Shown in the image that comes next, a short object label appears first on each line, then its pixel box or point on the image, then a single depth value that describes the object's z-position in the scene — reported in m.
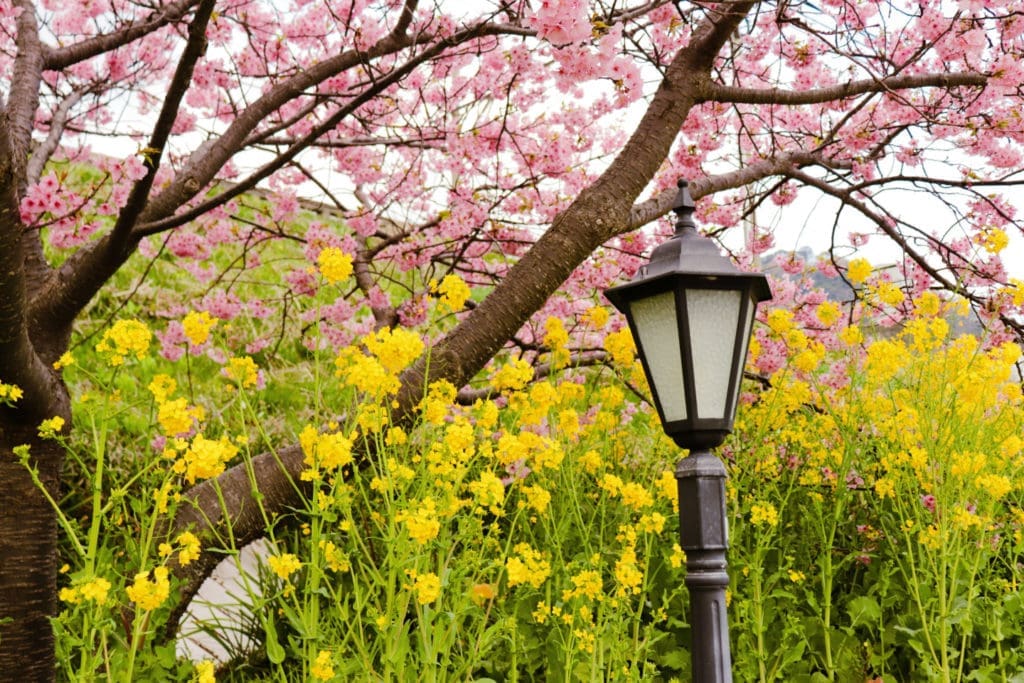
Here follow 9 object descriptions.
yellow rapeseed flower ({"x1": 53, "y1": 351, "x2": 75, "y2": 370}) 2.25
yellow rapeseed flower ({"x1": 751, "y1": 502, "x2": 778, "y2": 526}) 3.10
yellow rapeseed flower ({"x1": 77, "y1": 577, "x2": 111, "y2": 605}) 1.79
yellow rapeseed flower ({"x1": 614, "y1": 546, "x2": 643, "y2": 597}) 2.50
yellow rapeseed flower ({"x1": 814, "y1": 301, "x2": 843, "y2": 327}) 3.38
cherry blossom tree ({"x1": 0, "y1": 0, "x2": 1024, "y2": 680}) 2.91
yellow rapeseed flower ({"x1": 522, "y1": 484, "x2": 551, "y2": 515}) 2.71
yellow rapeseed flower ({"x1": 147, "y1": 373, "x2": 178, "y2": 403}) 2.13
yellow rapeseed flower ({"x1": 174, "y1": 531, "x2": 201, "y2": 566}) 1.91
